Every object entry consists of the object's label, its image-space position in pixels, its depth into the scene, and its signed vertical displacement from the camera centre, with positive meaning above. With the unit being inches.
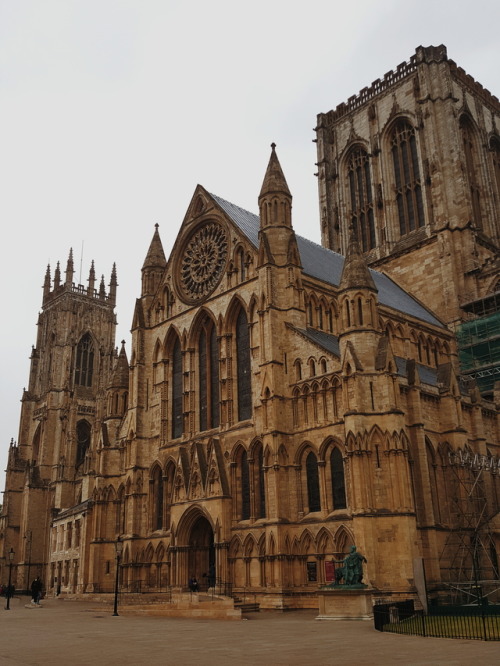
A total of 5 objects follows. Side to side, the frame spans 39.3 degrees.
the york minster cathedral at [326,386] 1254.9 +362.4
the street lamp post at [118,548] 1317.1 +41.6
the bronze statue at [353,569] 1037.2 -5.9
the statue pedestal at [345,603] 1008.2 -52.4
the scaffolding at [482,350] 1889.8 +557.7
